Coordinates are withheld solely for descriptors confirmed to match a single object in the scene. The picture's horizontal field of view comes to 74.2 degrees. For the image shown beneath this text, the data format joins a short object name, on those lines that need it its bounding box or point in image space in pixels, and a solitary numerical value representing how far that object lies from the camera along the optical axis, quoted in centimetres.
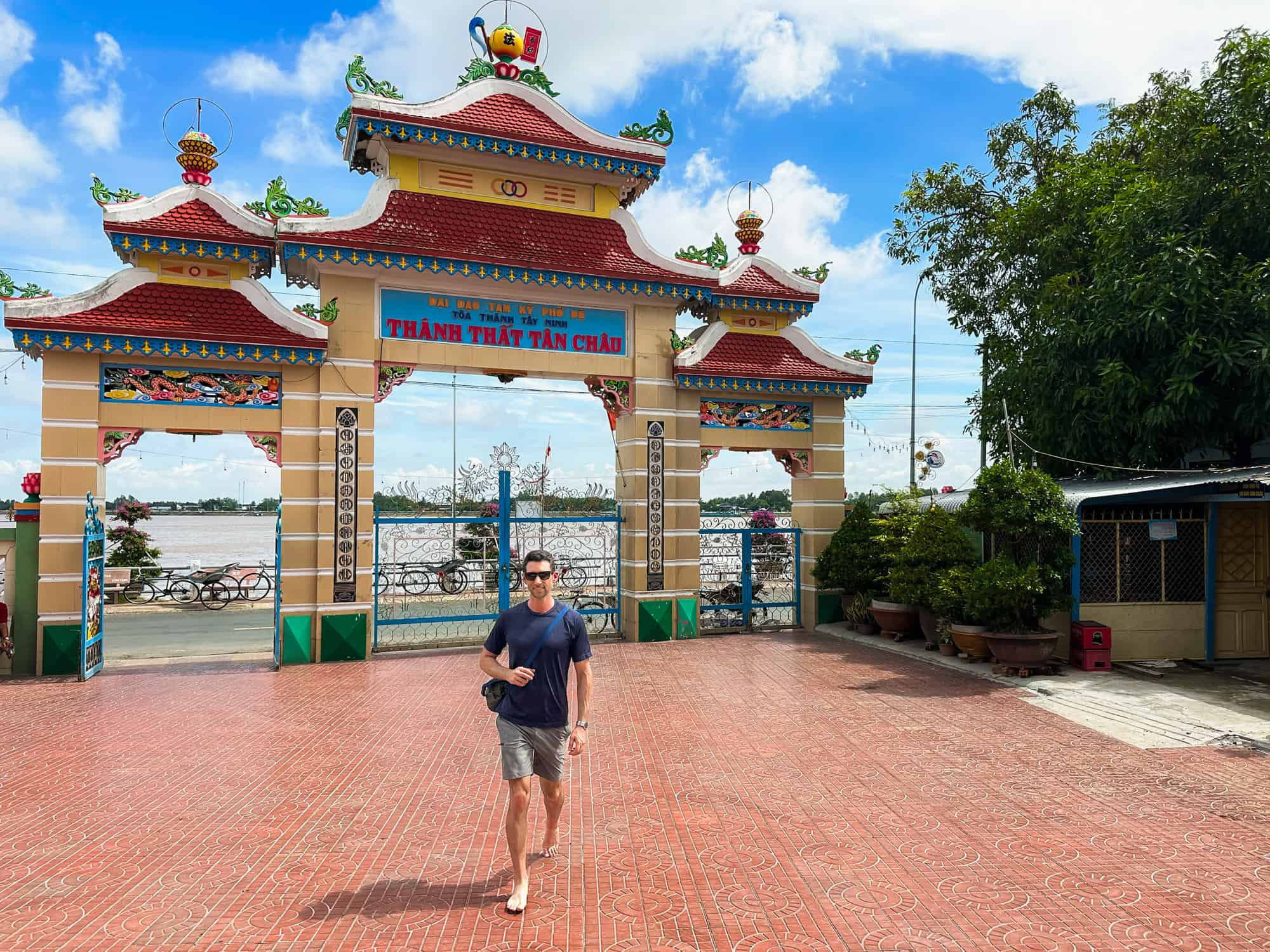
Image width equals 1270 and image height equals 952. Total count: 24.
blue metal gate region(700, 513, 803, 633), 1448
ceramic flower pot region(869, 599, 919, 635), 1280
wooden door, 1138
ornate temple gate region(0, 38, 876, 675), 1093
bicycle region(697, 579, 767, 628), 1469
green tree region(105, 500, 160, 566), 1938
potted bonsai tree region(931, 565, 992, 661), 1061
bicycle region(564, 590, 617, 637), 1383
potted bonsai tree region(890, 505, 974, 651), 1177
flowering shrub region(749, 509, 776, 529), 1652
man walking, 438
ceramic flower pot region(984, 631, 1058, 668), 1005
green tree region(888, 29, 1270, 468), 1177
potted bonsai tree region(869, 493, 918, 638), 1275
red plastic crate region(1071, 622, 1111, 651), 1041
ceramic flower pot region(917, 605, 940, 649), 1201
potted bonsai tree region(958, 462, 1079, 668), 1014
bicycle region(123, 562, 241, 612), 1889
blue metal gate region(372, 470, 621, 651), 1236
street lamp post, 2925
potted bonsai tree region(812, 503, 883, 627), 1373
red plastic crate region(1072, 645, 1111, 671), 1037
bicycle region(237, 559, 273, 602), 1944
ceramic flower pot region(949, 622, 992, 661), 1085
